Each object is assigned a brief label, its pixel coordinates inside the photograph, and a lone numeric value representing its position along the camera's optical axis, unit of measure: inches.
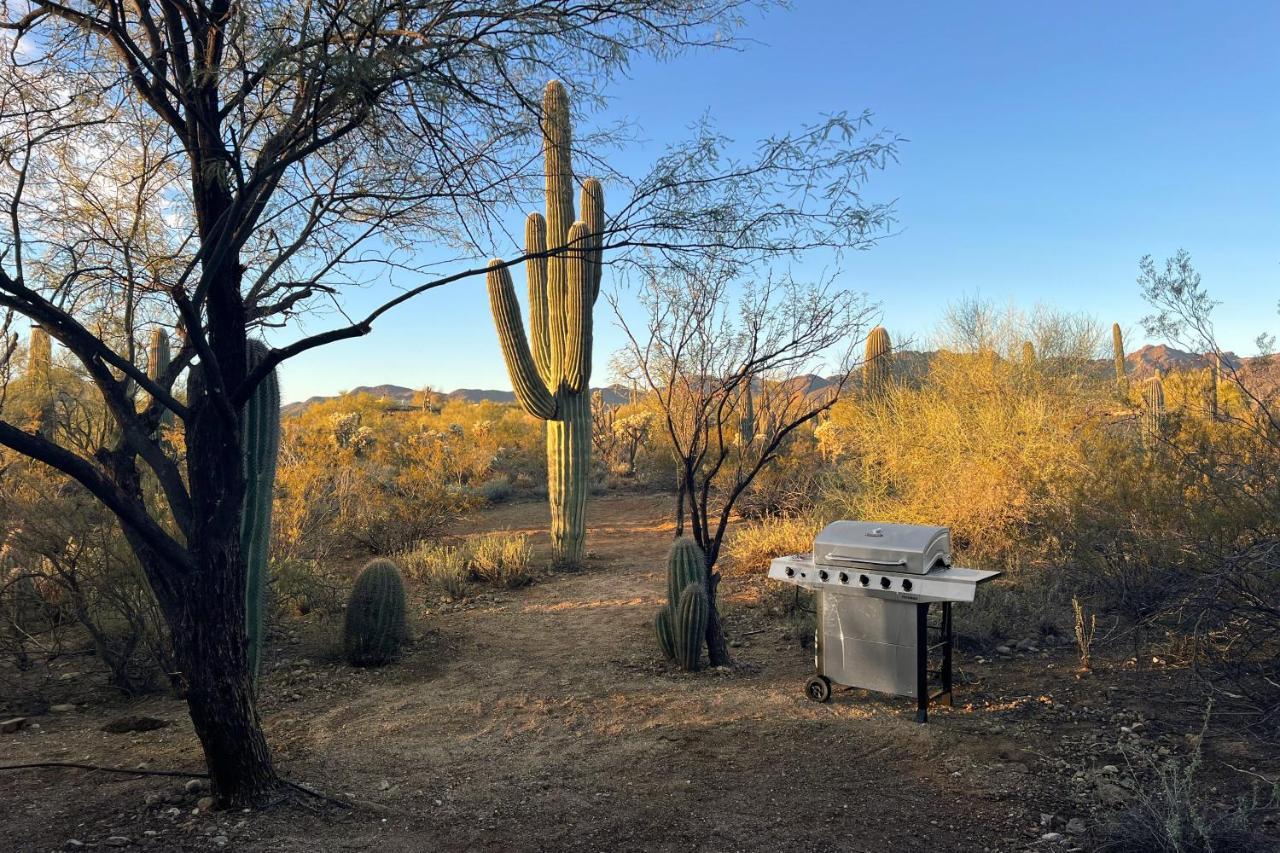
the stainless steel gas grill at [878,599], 203.0
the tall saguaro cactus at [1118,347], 850.8
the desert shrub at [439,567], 406.3
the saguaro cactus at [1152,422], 307.3
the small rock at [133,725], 219.0
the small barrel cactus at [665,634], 270.1
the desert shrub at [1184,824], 125.3
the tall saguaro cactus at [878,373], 637.9
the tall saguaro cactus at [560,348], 475.8
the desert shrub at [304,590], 325.7
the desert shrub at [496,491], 789.9
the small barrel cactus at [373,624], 285.3
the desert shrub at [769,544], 433.1
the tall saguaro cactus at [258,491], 227.3
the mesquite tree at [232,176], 151.1
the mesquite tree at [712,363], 266.7
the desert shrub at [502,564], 429.7
